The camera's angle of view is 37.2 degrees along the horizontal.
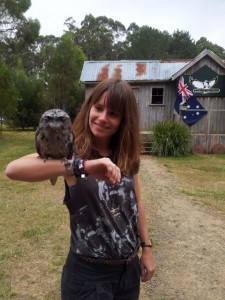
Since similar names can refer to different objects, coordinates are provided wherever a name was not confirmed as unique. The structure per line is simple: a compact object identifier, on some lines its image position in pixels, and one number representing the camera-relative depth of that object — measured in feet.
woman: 6.16
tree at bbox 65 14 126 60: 194.27
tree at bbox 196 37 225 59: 196.71
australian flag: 53.26
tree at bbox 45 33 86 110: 78.02
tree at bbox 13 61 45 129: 88.38
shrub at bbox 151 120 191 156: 46.14
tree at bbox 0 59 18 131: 61.86
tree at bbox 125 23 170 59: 175.94
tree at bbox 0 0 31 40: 68.44
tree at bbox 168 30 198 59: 185.06
